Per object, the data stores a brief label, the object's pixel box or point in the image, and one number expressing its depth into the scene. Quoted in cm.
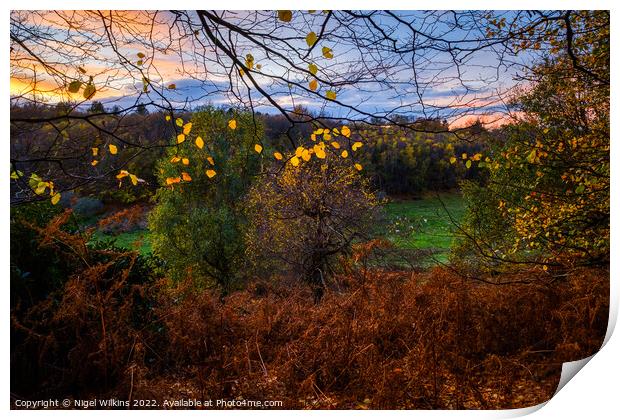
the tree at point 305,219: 611
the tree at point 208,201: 463
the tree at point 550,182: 412
